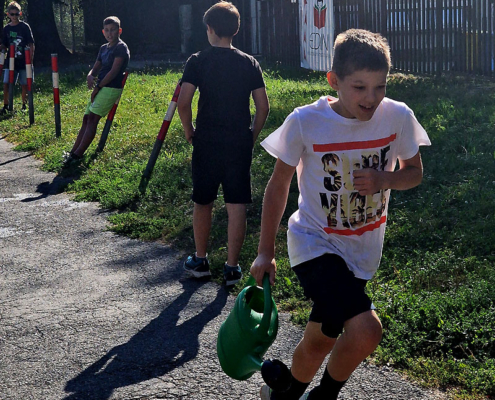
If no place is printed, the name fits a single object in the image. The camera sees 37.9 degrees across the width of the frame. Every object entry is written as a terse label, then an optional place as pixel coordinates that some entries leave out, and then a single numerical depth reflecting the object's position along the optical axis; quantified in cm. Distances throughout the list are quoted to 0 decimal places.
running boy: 284
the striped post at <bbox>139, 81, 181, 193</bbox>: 819
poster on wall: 1584
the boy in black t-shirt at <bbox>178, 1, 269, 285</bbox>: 514
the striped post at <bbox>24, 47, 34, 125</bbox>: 1292
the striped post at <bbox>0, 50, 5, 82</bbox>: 1483
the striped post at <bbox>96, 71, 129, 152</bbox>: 1014
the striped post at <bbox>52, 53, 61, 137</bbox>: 1095
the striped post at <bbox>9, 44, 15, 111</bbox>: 1375
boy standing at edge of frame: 1387
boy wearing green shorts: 927
